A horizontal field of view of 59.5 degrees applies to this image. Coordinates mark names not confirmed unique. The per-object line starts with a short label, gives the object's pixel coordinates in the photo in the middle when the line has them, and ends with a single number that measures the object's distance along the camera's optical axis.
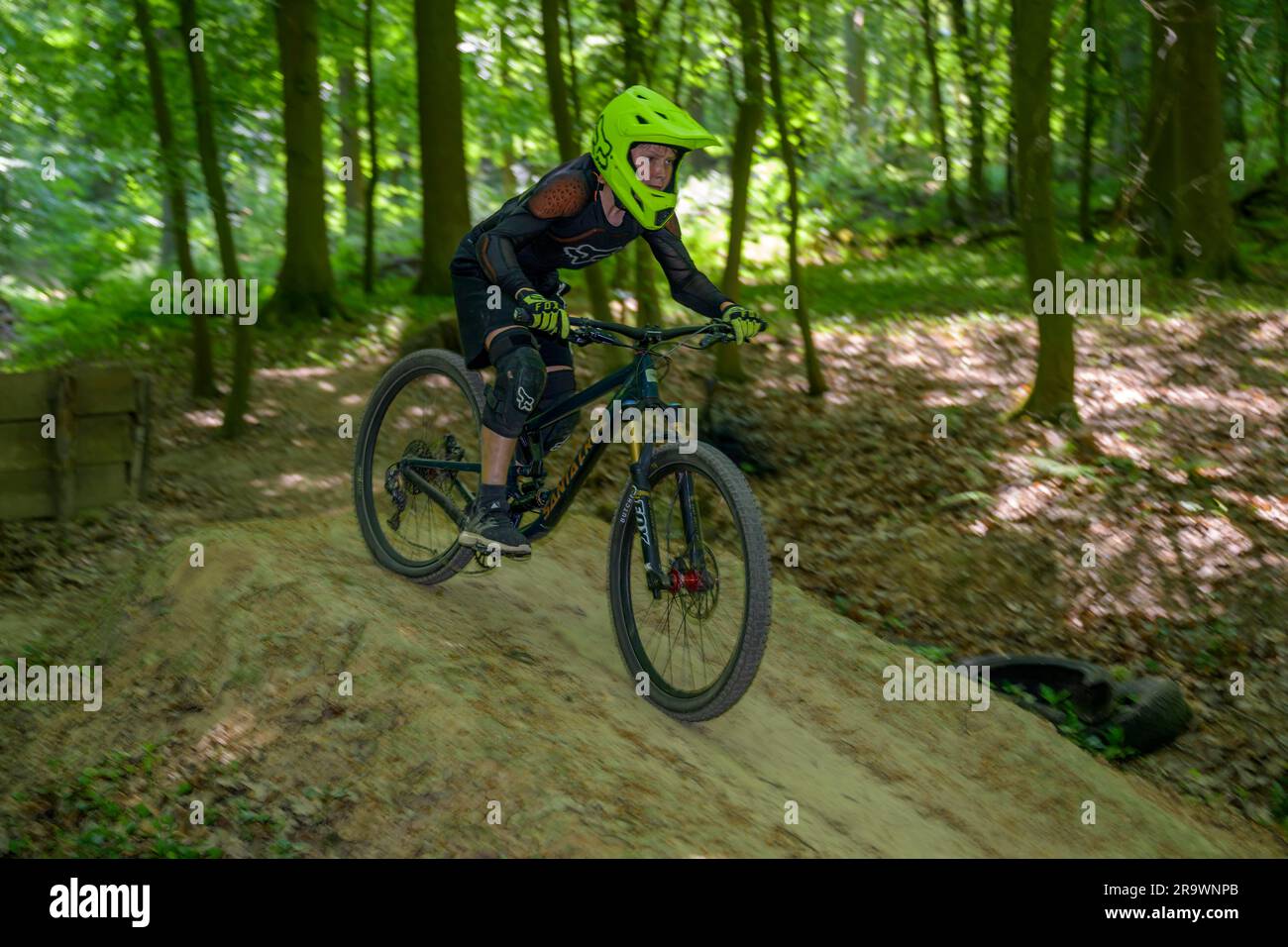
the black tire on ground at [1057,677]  7.83
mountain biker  5.11
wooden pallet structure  8.97
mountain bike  5.10
